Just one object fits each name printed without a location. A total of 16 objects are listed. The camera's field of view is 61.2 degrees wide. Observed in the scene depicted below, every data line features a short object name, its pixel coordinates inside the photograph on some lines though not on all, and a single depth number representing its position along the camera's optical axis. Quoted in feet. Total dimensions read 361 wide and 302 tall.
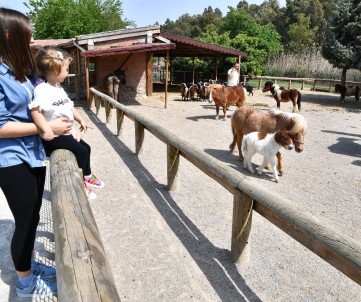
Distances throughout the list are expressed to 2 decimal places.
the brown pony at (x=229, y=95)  32.86
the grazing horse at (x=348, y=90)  54.34
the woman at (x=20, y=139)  5.16
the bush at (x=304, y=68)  85.15
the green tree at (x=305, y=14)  177.68
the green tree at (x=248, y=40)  75.61
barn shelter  41.74
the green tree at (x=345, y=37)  51.01
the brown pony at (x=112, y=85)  40.04
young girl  5.84
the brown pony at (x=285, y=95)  39.96
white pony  14.93
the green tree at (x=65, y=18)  103.71
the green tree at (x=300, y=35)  155.02
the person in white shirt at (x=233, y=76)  44.06
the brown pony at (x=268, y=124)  15.29
